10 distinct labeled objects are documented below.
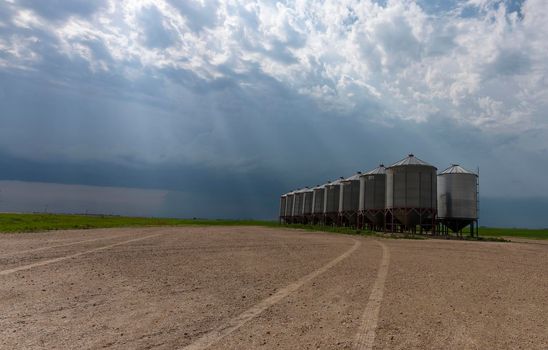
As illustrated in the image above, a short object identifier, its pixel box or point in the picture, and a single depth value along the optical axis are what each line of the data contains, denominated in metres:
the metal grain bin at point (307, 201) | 93.44
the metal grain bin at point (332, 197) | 76.19
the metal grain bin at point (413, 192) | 48.34
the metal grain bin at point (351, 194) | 67.00
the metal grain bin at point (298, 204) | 100.44
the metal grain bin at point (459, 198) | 50.59
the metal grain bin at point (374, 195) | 56.59
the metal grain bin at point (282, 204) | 119.24
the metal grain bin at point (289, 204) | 110.93
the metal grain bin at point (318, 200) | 84.19
